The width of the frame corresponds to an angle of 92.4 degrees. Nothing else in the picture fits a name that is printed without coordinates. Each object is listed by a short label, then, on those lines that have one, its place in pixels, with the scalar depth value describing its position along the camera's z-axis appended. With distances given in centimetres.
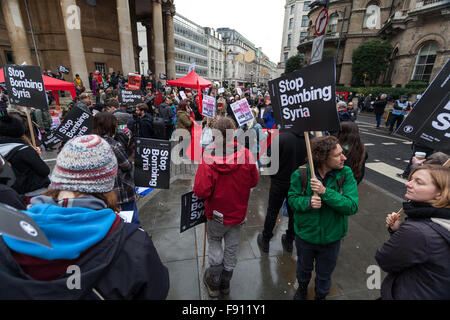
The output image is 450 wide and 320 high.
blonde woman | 129
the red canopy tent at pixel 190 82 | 1116
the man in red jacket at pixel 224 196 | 225
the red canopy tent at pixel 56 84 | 740
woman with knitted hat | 84
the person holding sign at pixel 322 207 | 198
